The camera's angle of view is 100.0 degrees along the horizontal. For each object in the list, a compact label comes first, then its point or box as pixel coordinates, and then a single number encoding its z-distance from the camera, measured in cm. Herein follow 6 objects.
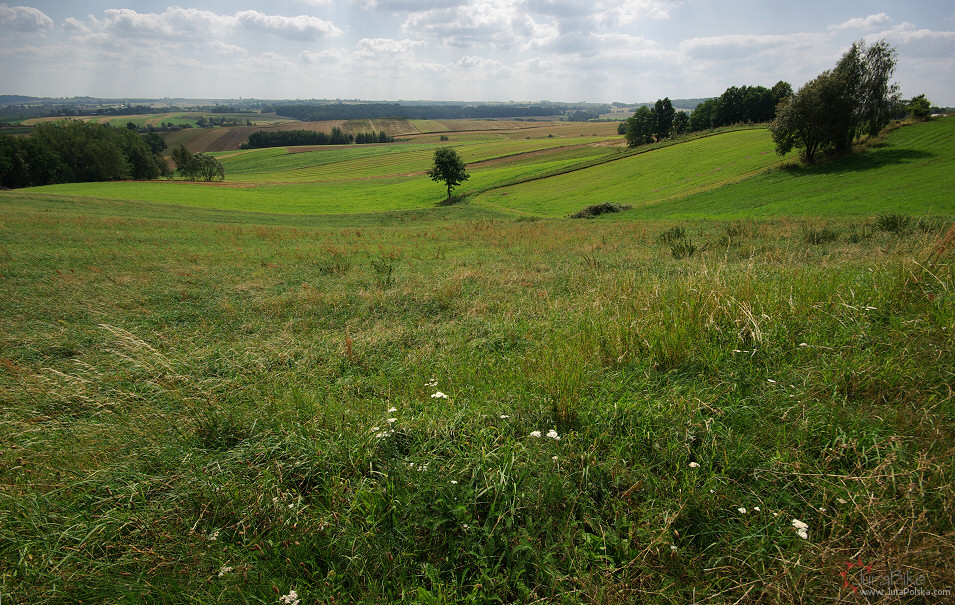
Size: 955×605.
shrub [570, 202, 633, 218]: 3738
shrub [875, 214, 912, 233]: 1455
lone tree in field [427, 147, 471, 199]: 5569
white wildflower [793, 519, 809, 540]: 216
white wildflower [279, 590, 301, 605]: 219
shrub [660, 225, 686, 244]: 1686
